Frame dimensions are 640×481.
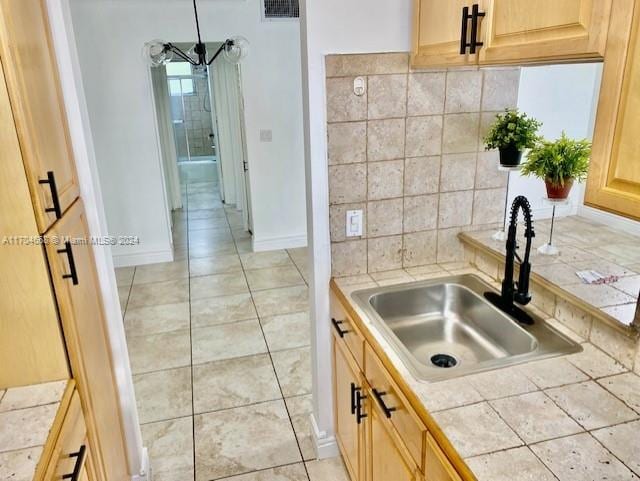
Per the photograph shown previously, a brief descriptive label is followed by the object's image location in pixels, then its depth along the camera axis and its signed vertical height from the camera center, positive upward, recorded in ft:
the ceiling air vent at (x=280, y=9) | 14.97 +2.67
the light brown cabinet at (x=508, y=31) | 3.34 +0.49
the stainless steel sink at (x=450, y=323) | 5.28 -2.75
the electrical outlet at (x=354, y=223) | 6.51 -1.68
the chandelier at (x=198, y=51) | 12.31 +1.23
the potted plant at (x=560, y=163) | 5.56 -0.84
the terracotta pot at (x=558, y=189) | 5.77 -1.17
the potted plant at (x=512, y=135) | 6.00 -0.55
